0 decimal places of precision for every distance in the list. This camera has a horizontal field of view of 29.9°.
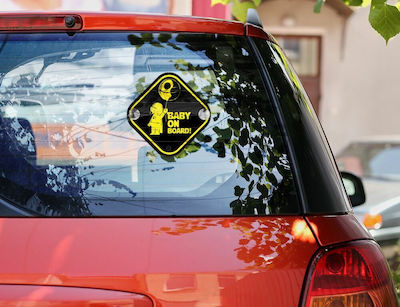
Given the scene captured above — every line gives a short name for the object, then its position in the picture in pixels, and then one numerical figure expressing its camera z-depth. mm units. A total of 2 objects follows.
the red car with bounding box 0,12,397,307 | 1883
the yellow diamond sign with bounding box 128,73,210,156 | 2098
